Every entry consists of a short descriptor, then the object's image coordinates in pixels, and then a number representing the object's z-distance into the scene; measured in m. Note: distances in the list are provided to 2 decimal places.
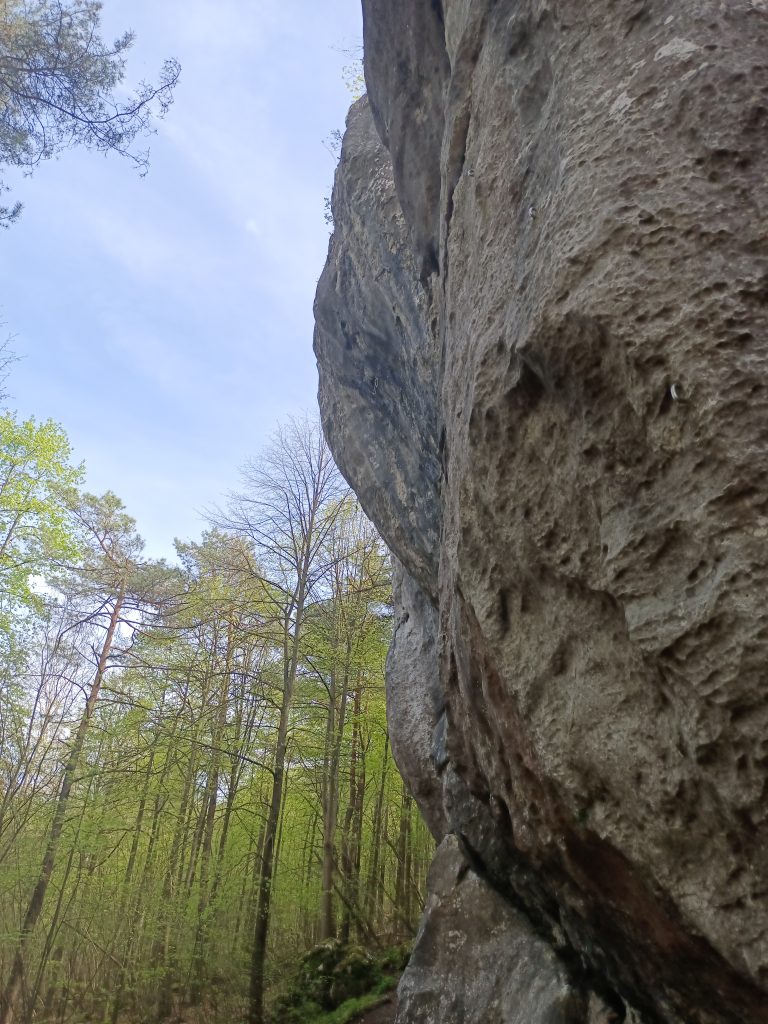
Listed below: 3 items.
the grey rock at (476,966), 3.42
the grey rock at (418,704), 7.26
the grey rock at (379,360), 6.95
